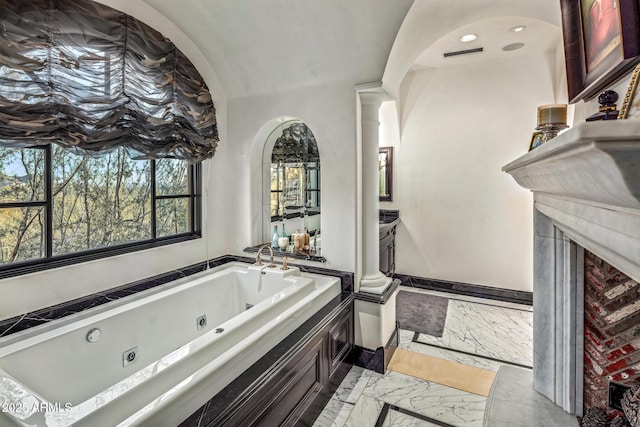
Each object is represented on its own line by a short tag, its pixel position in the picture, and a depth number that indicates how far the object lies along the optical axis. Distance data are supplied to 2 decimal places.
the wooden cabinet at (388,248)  3.66
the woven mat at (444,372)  2.30
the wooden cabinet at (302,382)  1.37
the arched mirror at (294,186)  2.89
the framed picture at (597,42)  1.03
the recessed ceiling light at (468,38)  3.13
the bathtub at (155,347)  1.12
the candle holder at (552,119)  1.70
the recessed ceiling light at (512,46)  3.32
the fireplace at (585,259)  0.69
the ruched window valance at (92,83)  1.69
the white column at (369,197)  2.52
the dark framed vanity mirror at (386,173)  4.43
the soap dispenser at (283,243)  3.01
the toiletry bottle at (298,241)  2.92
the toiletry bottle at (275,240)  3.06
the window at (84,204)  1.85
